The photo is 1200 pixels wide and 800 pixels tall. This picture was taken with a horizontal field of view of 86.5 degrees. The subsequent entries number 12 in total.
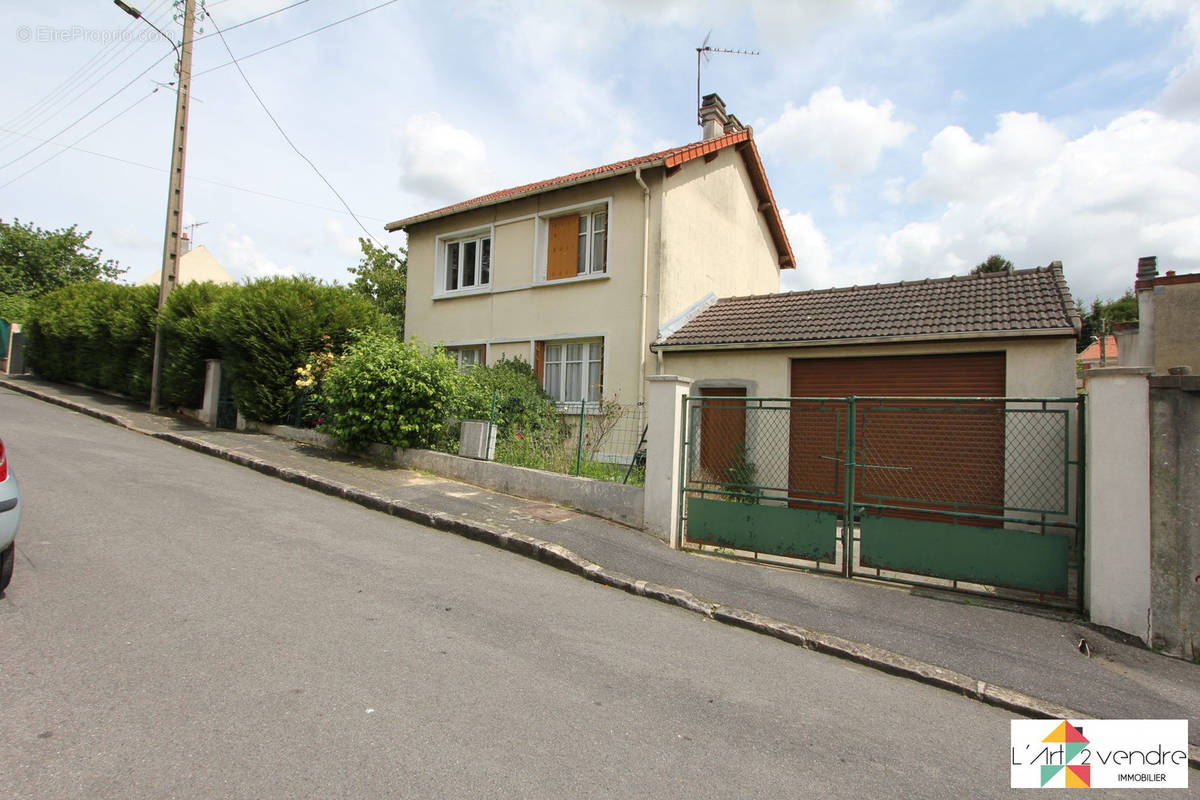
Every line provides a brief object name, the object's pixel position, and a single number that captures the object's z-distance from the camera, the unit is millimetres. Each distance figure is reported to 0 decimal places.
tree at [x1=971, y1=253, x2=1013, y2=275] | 34938
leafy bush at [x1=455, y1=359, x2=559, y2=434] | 10289
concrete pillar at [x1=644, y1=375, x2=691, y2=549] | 7379
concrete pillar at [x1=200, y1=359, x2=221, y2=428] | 13398
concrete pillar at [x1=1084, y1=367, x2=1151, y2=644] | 5113
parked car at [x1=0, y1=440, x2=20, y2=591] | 4051
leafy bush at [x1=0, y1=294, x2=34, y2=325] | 25922
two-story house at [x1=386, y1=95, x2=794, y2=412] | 12305
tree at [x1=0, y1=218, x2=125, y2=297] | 30750
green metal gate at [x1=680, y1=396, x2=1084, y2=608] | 5906
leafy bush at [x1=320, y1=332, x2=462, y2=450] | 10023
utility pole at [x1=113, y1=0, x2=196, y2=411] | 14156
